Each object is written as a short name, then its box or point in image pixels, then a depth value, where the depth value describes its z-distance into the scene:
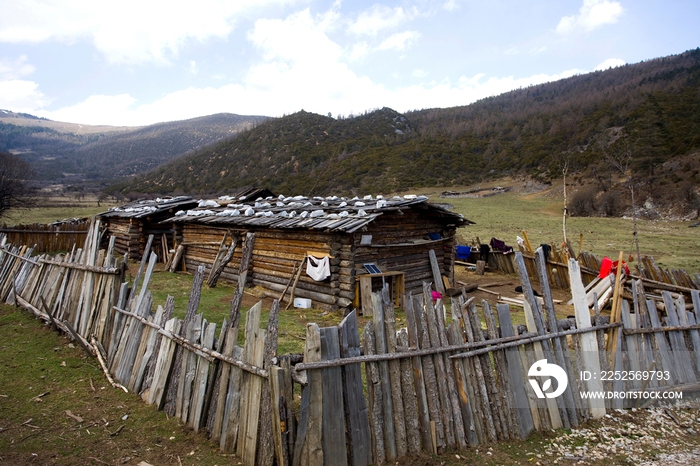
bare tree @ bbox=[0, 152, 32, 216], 28.23
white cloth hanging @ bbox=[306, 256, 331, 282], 11.59
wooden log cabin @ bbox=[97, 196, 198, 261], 20.28
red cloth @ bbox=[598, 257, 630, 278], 10.54
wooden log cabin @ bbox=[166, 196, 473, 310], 11.62
